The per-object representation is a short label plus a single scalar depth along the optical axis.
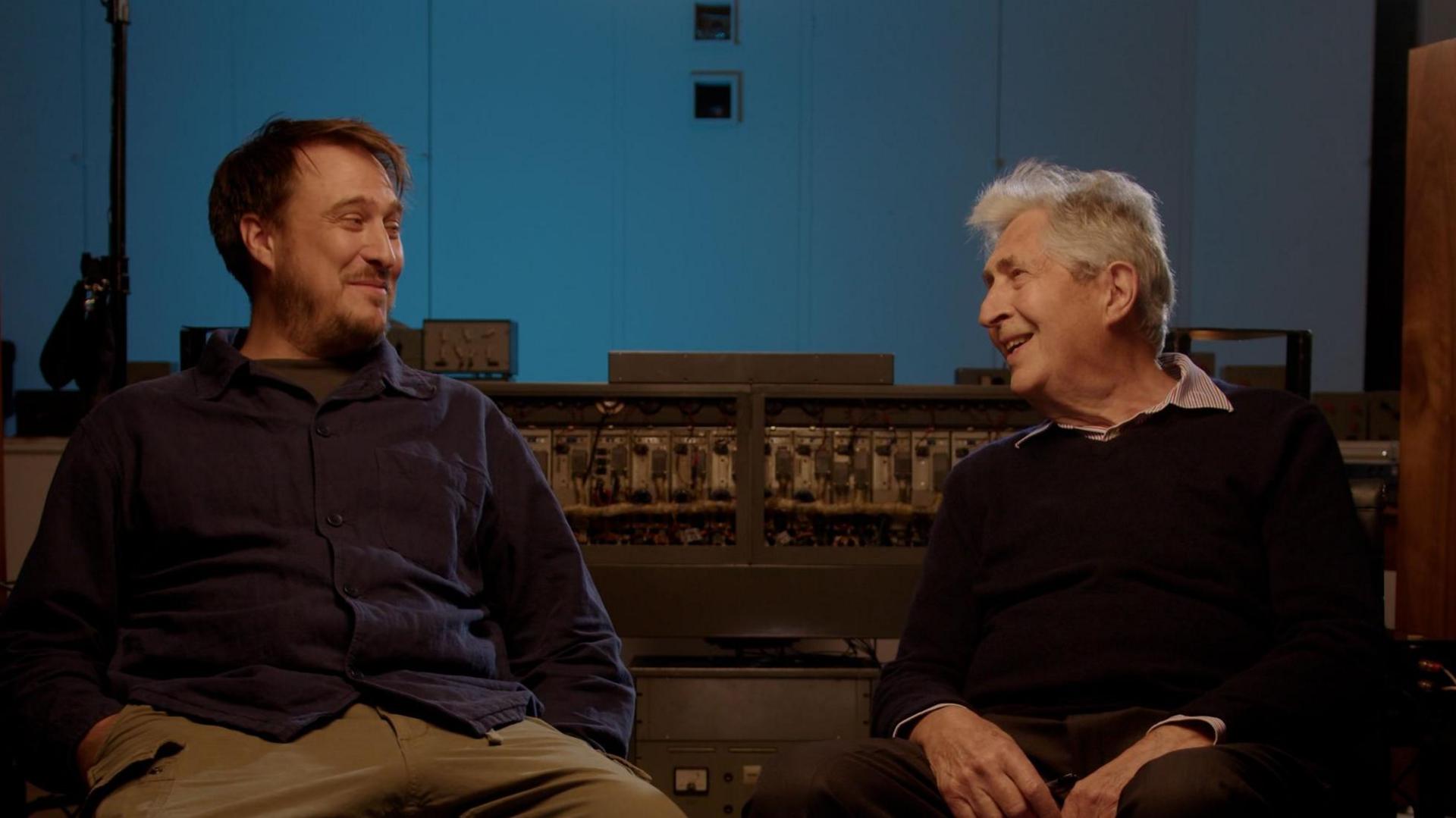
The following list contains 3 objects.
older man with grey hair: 1.34
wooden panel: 2.10
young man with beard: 1.32
